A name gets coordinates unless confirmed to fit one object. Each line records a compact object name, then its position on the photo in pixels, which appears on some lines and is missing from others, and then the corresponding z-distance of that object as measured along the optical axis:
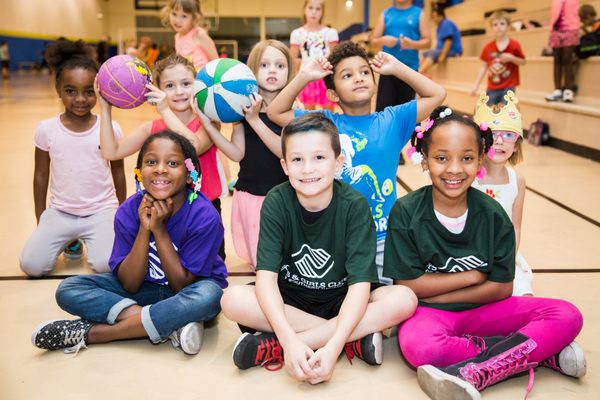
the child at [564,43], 6.02
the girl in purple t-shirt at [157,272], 1.96
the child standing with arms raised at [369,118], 2.31
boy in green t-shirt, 1.85
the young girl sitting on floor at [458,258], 1.85
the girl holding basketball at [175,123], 2.52
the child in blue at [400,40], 4.70
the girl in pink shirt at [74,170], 2.72
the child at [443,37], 9.10
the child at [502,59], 6.30
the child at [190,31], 4.33
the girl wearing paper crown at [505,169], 2.38
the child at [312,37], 5.05
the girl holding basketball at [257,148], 2.65
